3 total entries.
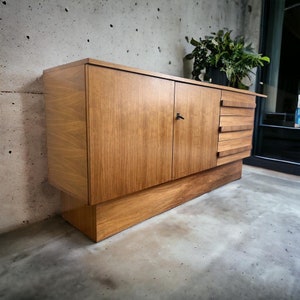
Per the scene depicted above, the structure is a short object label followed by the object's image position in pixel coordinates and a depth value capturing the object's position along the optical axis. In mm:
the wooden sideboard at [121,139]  1074
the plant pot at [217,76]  2082
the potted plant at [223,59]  2055
